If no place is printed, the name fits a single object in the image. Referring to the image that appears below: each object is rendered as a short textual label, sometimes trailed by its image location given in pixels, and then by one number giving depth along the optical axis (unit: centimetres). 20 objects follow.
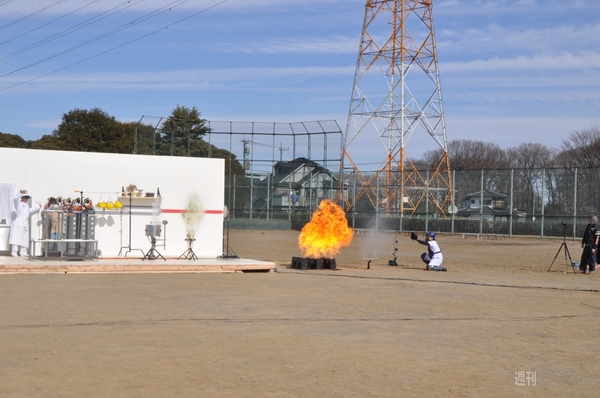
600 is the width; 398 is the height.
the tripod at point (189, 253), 2186
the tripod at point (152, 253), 2127
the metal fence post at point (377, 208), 4579
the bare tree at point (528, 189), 3919
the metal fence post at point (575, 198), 3712
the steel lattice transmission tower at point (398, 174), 4466
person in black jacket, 2205
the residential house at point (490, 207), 4034
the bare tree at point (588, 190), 3681
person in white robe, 2044
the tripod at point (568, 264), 2348
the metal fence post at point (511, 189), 4012
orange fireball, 2214
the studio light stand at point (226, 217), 2229
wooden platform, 1856
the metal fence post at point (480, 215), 4109
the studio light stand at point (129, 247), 2179
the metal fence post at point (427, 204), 4422
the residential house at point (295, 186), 4309
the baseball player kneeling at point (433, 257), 2205
